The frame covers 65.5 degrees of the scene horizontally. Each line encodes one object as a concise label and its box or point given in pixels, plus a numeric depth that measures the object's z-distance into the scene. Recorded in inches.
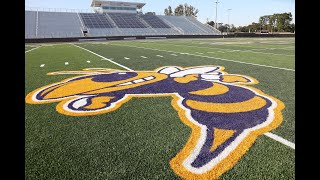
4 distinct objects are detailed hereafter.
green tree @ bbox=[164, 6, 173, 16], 4813.0
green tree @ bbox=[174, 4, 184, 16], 4647.9
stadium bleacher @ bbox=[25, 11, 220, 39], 1915.6
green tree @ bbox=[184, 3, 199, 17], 4421.3
